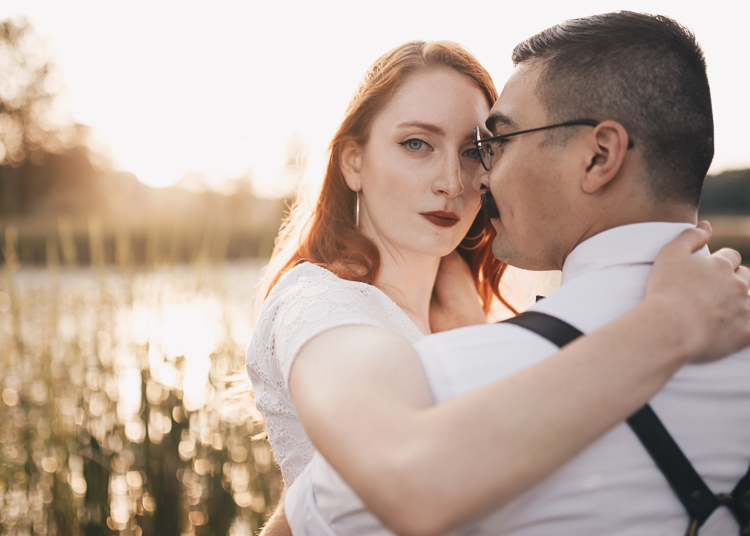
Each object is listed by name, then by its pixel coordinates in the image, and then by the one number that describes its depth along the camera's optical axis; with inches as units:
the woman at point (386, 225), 28.6
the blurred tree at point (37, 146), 544.4
